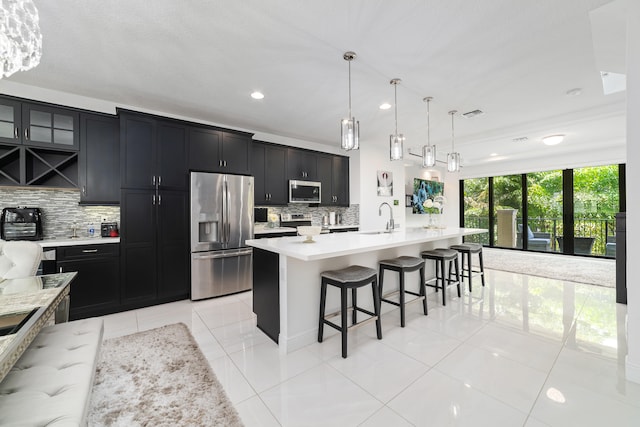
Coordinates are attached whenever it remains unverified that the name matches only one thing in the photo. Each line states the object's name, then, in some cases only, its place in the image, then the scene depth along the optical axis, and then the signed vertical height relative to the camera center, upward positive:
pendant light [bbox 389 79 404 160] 3.02 +0.77
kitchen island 2.24 -0.60
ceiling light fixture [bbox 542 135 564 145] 4.79 +1.35
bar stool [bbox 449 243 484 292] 3.73 -0.53
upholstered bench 0.96 -0.74
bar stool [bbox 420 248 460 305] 3.24 -0.56
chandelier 1.27 +0.89
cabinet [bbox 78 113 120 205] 3.16 +0.66
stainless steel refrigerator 3.59 -0.29
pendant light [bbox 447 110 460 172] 3.84 +0.76
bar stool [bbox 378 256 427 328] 2.66 -0.58
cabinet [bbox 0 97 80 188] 2.81 +0.77
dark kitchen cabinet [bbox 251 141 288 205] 4.55 +0.70
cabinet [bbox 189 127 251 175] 3.71 +0.92
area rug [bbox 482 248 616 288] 4.64 -1.13
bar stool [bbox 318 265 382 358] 2.15 -0.63
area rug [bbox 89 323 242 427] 1.54 -1.20
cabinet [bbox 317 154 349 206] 5.45 +0.73
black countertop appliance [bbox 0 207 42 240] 2.82 -0.11
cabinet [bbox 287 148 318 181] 4.99 +0.94
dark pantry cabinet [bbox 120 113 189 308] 3.25 +0.03
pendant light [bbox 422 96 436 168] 3.47 +0.77
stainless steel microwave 4.94 +0.41
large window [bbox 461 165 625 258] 6.16 +0.09
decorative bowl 2.57 -0.18
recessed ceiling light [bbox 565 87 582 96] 3.15 +1.47
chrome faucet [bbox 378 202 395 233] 3.65 -0.19
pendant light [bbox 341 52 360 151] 2.49 +0.77
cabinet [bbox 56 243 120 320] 2.89 -0.74
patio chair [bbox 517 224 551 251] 6.98 -0.77
